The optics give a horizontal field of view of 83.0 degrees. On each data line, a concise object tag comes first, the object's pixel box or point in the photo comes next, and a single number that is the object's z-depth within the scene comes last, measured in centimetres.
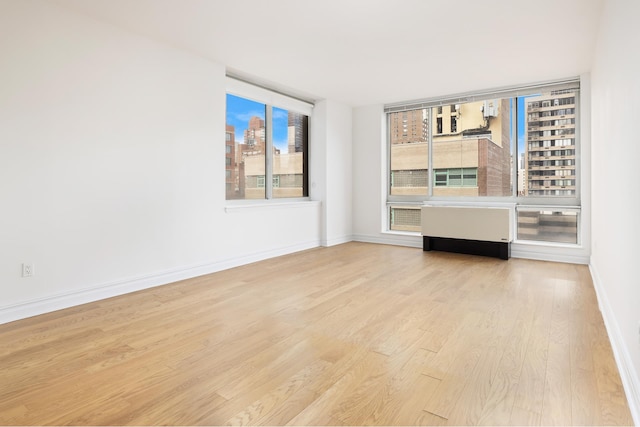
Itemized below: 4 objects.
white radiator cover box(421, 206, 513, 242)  482
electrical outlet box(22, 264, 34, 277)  271
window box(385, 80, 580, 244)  484
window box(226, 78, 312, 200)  469
